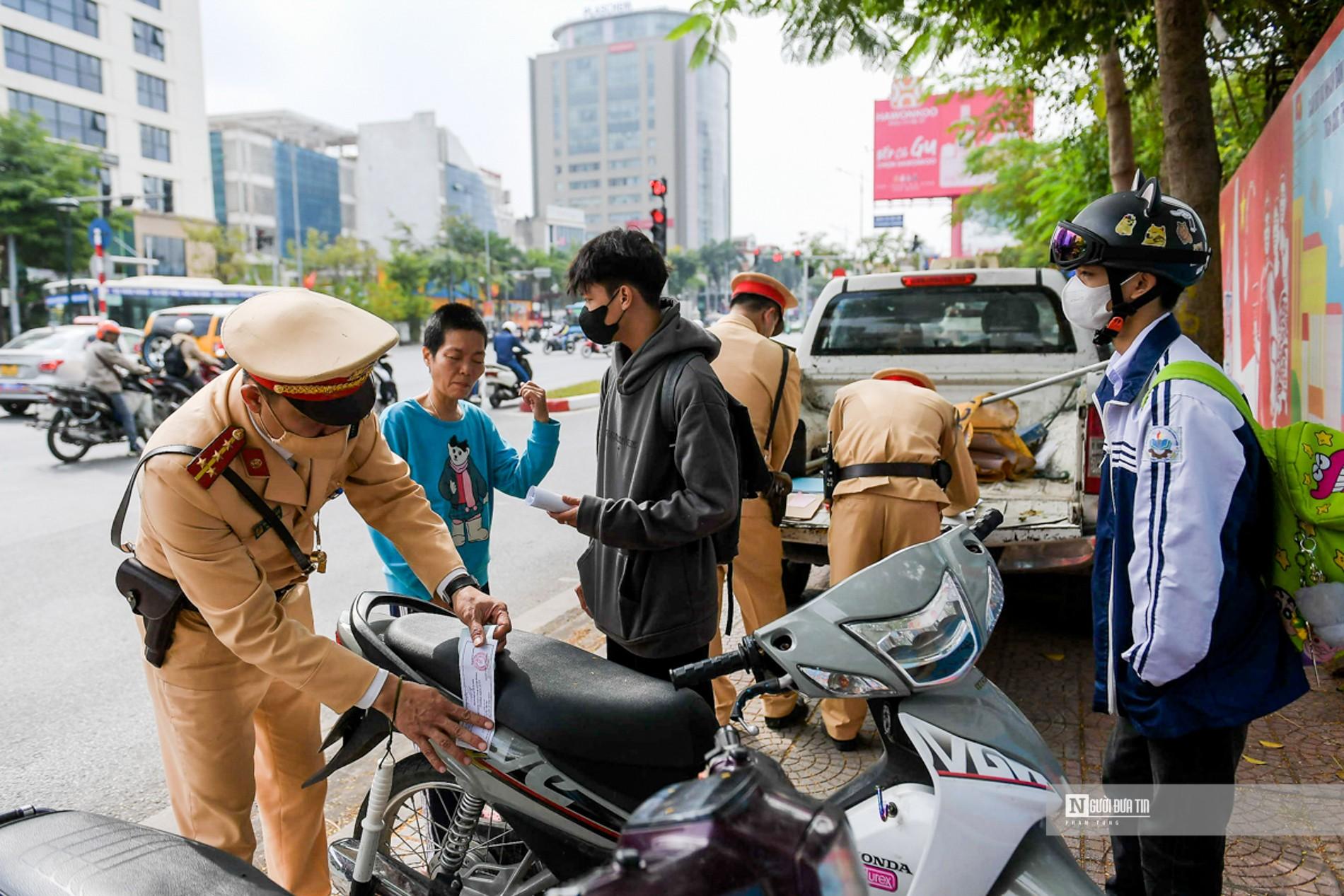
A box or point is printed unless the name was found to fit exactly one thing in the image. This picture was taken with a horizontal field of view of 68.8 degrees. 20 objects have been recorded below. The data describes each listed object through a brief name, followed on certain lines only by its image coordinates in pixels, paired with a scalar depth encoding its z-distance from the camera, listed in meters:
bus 26.38
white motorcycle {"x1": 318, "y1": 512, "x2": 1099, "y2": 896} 1.77
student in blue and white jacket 1.96
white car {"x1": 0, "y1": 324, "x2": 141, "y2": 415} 15.04
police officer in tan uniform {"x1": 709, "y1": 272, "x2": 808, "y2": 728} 3.96
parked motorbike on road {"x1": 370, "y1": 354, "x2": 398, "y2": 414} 15.74
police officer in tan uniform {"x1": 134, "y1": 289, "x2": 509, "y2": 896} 1.95
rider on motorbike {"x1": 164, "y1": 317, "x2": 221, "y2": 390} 12.35
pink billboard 29.92
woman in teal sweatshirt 3.21
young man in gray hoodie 2.40
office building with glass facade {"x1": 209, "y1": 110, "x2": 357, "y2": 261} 73.81
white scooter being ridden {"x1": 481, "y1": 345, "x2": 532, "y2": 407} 17.00
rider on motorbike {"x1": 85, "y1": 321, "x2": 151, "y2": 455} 11.06
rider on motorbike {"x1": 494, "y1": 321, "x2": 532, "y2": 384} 17.38
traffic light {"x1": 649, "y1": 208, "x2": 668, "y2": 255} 13.91
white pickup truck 5.61
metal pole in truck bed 5.00
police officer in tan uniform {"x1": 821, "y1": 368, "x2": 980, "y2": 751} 3.61
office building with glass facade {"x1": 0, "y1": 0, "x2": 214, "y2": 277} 41.50
